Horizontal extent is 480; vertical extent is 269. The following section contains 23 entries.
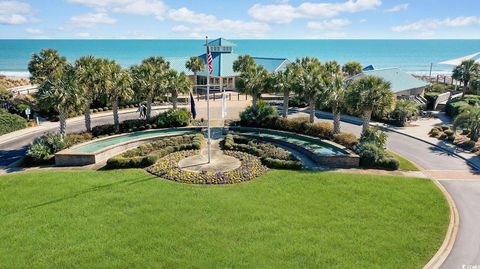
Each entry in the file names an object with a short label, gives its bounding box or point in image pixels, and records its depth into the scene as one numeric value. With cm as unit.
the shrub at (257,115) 4003
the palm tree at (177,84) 4062
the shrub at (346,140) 3218
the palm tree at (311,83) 3566
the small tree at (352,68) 6334
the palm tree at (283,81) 3981
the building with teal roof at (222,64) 6581
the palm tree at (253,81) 4128
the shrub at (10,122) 4016
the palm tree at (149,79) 3875
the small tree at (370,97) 3145
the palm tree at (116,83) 3607
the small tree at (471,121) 3470
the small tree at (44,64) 5353
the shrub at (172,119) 3978
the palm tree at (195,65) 6091
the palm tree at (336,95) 3372
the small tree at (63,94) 3210
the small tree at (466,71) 5478
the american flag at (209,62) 2731
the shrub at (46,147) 3056
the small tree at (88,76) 3484
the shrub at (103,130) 3658
